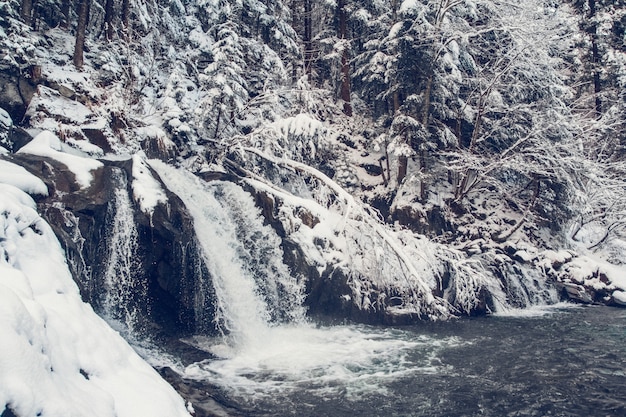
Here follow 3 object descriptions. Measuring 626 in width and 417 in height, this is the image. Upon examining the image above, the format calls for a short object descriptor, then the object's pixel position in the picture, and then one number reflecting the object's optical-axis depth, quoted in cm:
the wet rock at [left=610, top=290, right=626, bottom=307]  1422
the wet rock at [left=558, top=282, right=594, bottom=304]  1470
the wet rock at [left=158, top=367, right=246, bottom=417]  609
